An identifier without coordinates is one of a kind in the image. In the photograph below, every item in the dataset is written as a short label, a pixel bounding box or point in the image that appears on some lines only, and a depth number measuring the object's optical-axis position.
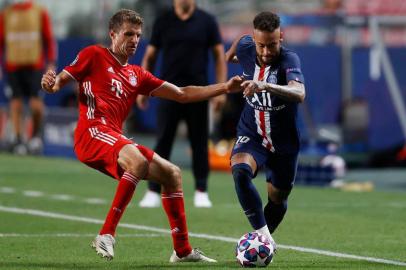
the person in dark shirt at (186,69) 27.58
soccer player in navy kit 18.16
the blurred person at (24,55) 42.56
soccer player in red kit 17.41
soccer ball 17.31
